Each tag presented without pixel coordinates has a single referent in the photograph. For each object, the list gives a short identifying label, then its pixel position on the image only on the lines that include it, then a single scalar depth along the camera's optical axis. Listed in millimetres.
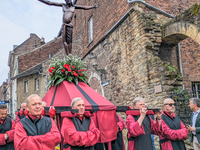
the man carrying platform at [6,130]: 3453
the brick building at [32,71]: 19484
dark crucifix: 4785
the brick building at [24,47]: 26188
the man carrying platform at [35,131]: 2436
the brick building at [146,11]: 8148
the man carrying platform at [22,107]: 4711
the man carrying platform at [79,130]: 2727
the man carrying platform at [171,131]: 3512
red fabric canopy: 3385
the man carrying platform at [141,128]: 3277
